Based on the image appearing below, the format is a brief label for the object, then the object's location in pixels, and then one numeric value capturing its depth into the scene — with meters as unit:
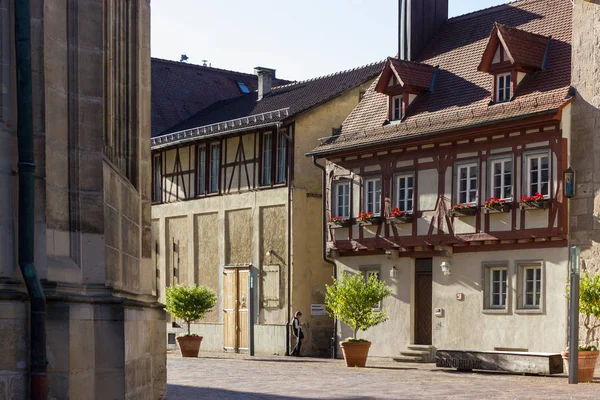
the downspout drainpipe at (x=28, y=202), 11.06
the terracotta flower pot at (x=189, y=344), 36.47
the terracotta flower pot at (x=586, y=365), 24.56
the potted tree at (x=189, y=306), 36.56
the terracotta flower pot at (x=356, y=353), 30.92
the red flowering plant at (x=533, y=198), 29.33
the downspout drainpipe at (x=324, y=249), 36.81
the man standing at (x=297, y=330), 37.41
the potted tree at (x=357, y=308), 31.00
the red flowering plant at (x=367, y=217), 34.66
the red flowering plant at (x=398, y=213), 33.56
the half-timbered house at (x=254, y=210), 38.81
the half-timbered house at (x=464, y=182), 29.84
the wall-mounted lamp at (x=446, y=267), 32.62
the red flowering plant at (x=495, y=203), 30.47
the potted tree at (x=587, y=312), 24.59
